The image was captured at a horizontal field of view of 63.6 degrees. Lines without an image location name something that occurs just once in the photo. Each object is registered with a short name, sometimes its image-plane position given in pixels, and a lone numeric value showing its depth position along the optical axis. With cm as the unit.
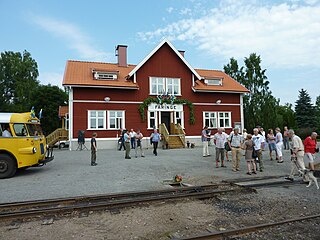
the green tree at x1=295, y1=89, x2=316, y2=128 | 3766
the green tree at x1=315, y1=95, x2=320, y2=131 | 3881
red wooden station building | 2245
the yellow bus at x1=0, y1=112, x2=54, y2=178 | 1037
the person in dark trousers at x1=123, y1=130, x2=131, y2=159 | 1498
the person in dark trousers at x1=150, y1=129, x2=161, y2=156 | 1649
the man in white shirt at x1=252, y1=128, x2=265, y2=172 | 1139
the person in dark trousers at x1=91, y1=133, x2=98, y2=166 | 1299
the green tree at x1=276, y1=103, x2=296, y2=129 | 4492
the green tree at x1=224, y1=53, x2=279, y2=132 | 3675
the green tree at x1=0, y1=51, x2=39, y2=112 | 4834
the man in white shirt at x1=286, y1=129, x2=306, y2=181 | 932
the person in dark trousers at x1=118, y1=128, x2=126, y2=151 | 2056
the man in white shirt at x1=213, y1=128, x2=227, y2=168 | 1206
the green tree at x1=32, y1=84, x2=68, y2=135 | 4722
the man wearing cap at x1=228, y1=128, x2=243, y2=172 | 1120
